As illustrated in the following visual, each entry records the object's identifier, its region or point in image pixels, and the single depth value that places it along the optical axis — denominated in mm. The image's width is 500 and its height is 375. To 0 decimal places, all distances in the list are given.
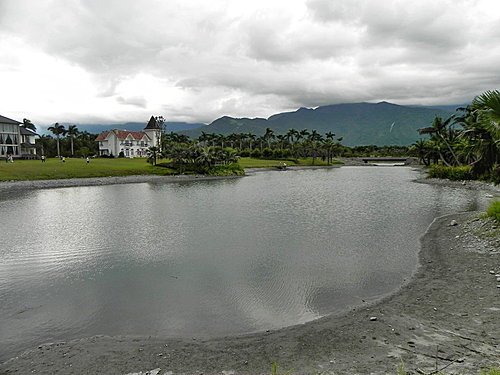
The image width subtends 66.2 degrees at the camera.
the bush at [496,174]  19467
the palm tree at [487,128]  11656
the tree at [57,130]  121200
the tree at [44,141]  128862
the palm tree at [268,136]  184000
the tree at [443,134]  85825
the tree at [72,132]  130350
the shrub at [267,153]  149962
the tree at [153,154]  92562
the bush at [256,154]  152850
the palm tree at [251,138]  182875
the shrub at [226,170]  92062
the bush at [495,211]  21591
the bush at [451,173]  70000
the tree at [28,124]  129875
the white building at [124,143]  130500
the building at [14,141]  99631
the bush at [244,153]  157625
